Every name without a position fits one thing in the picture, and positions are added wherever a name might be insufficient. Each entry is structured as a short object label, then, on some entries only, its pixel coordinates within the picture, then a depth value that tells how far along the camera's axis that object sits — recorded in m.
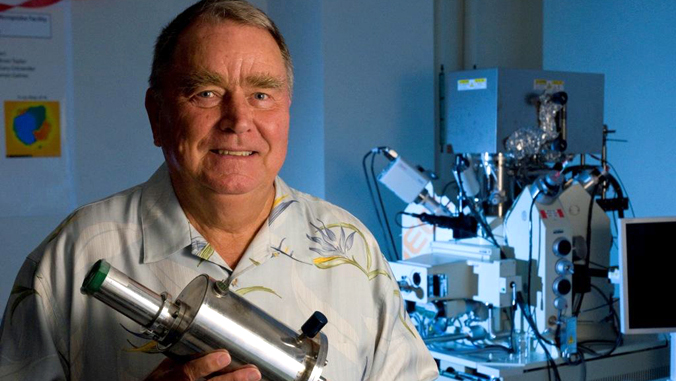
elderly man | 1.17
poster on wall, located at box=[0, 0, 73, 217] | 2.80
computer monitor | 2.56
